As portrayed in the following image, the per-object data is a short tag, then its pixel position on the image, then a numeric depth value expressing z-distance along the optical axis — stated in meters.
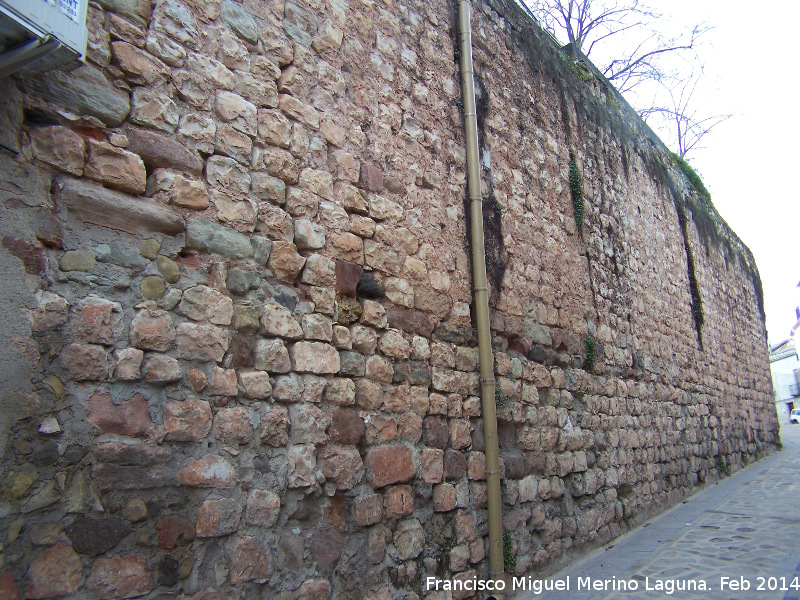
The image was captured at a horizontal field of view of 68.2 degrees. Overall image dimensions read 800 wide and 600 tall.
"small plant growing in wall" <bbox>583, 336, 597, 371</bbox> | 5.05
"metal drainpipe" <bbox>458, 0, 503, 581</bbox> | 3.49
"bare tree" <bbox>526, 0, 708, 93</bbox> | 12.48
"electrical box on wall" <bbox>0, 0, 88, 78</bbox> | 1.72
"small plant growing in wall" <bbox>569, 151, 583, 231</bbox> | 5.36
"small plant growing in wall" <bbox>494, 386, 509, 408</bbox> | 3.88
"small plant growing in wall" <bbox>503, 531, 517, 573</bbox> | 3.61
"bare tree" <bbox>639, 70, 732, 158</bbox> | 16.69
